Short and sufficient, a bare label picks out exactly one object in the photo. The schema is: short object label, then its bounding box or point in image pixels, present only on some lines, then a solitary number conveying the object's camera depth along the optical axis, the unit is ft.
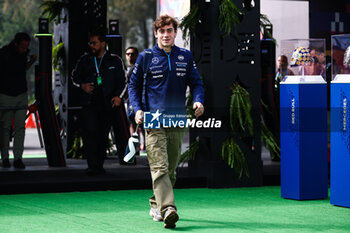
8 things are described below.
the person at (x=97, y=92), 34.32
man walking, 22.84
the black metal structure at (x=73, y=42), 43.83
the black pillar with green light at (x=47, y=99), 38.04
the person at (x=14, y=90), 37.35
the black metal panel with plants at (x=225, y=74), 32.17
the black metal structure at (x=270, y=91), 41.32
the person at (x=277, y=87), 42.34
